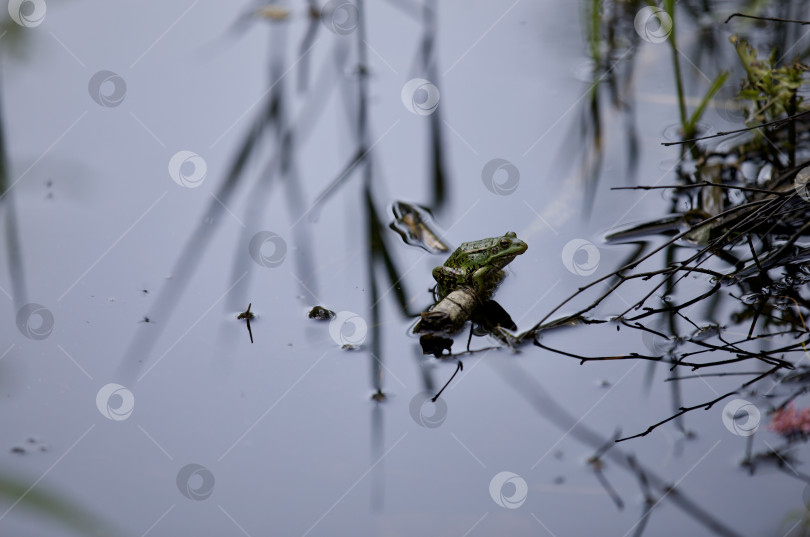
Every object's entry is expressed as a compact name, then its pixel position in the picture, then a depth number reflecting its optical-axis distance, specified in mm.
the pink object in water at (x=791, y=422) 4613
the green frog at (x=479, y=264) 5914
